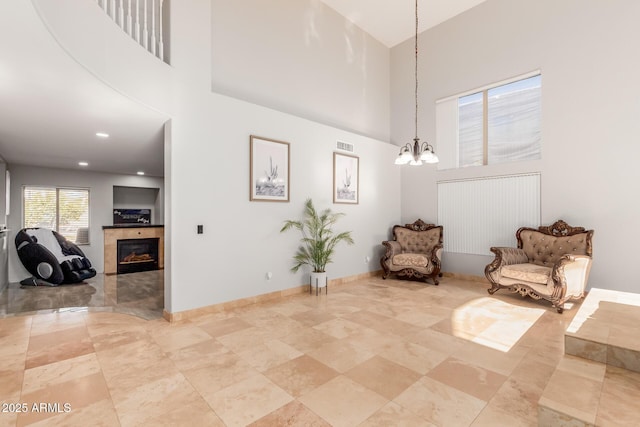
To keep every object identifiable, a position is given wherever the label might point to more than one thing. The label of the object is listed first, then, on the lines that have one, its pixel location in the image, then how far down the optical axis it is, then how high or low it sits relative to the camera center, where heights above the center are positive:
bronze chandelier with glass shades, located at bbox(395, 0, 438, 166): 3.75 +0.74
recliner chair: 5.57 -0.88
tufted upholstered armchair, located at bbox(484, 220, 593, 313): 3.95 -0.76
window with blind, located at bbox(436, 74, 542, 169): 5.23 +1.74
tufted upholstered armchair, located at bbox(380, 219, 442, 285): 5.54 -0.78
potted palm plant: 4.91 -0.51
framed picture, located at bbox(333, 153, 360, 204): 5.57 +0.70
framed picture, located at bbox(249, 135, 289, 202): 4.33 +0.67
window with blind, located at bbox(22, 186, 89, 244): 6.36 +0.07
